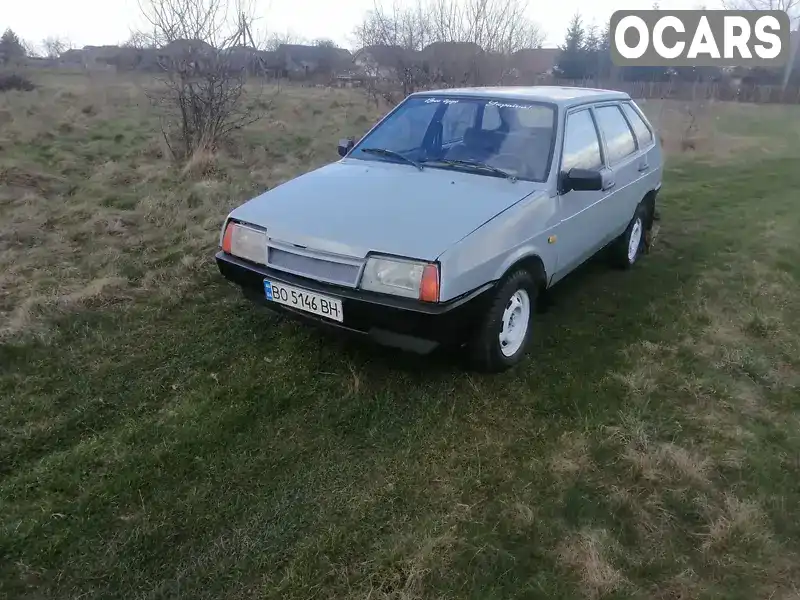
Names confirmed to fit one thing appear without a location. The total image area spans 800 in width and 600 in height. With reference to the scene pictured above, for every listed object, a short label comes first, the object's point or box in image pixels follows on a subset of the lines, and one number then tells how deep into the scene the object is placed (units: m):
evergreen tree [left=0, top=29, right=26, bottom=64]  26.28
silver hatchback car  2.94
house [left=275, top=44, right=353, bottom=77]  32.50
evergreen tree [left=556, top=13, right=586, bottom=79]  39.90
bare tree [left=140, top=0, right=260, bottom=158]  8.52
